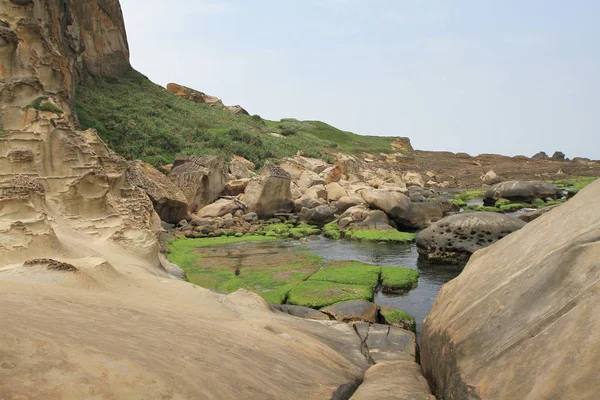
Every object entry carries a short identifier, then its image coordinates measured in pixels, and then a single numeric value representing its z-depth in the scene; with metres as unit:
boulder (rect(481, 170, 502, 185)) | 43.56
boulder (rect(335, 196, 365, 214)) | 22.84
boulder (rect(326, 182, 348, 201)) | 26.78
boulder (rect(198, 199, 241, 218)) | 22.03
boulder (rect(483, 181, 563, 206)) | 26.72
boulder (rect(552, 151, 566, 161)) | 68.19
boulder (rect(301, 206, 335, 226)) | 21.36
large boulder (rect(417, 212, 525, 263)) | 13.96
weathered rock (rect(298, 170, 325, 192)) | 28.95
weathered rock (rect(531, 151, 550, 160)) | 69.81
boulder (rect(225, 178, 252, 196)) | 24.77
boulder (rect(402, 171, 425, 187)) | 40.11
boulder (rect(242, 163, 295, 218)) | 22.52
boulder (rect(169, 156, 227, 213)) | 22.09
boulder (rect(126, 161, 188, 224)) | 19.00
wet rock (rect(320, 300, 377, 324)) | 8.48
